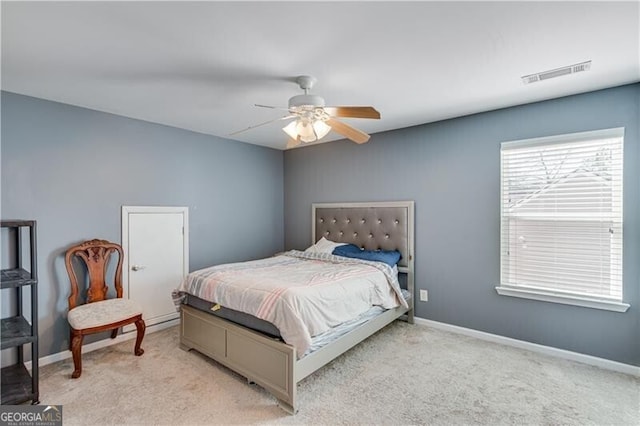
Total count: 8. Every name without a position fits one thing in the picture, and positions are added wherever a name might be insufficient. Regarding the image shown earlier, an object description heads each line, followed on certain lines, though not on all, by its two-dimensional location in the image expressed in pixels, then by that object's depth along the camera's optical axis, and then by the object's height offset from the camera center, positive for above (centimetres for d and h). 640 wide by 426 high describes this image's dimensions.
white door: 332 -50
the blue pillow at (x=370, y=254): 358 -51
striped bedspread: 217 -65
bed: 215 -94
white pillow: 398 -46
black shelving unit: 213 -86
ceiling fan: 219 +71
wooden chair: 253 -84
